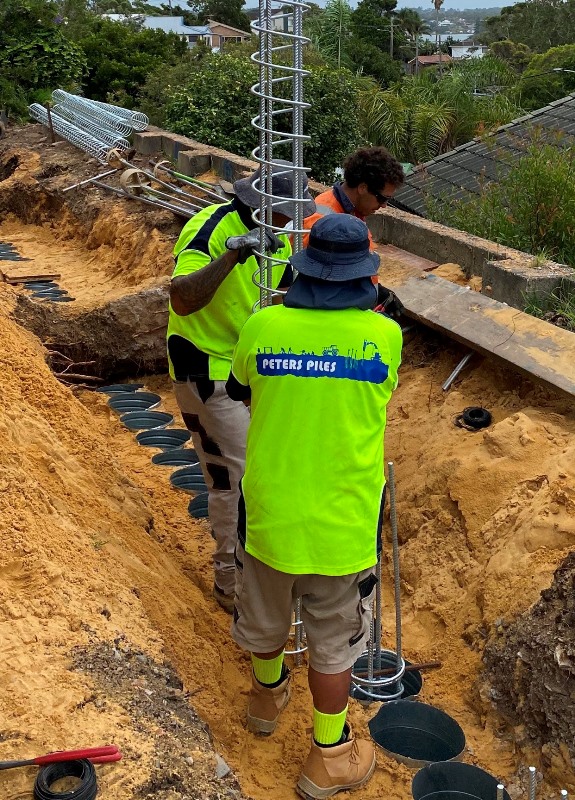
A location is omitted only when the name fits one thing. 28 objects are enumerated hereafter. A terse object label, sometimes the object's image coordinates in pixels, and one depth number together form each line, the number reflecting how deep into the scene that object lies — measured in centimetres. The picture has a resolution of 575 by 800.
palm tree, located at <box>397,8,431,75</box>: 5097
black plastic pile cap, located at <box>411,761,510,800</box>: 339
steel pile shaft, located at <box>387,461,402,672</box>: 375
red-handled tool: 240
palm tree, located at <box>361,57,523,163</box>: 1391
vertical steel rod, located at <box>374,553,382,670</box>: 365
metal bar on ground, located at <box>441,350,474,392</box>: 546
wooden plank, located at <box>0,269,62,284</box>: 909
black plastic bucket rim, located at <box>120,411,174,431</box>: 682
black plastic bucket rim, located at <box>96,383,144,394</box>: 755
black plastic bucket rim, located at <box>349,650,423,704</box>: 390
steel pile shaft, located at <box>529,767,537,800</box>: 272
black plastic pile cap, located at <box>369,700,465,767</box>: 369
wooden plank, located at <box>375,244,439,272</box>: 669
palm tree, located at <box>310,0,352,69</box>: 2456
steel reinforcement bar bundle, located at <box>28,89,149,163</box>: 1244
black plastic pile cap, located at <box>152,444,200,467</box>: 627
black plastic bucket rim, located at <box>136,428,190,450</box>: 658
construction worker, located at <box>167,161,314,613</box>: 357
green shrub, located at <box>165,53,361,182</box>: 1237
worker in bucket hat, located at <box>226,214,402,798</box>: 277
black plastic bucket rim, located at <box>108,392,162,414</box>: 721
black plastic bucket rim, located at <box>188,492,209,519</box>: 551
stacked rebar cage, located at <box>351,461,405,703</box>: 378
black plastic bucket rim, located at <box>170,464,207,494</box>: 591
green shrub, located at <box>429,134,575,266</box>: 655
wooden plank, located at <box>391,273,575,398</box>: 484
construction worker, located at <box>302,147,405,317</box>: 425
